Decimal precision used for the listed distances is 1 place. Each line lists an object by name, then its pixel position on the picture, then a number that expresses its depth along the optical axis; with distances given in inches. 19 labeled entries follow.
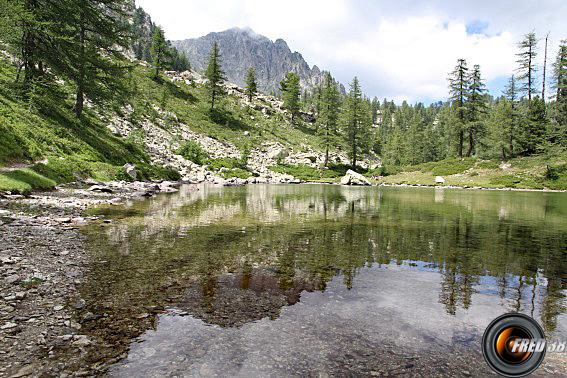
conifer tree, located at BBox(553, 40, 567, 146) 2364.7
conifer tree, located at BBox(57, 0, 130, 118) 1144.2
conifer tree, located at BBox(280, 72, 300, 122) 4001.5
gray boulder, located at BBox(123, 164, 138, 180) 1191.6
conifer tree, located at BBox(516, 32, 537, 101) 2586.1
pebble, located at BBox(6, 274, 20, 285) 229.6
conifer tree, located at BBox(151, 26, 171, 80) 3292.3
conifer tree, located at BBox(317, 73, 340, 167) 2780.5
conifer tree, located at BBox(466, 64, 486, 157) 2504.9
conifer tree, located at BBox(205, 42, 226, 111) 3132.4
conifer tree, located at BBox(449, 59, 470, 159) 2522.1
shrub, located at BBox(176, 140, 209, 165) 1986.7
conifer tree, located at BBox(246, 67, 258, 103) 3878.0
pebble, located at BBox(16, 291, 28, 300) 207.1
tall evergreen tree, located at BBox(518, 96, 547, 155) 2254.2
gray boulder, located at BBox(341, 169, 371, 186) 2292.1
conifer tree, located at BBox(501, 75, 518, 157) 2358.5
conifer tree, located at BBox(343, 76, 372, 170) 2792.8
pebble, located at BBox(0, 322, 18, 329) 170.6
